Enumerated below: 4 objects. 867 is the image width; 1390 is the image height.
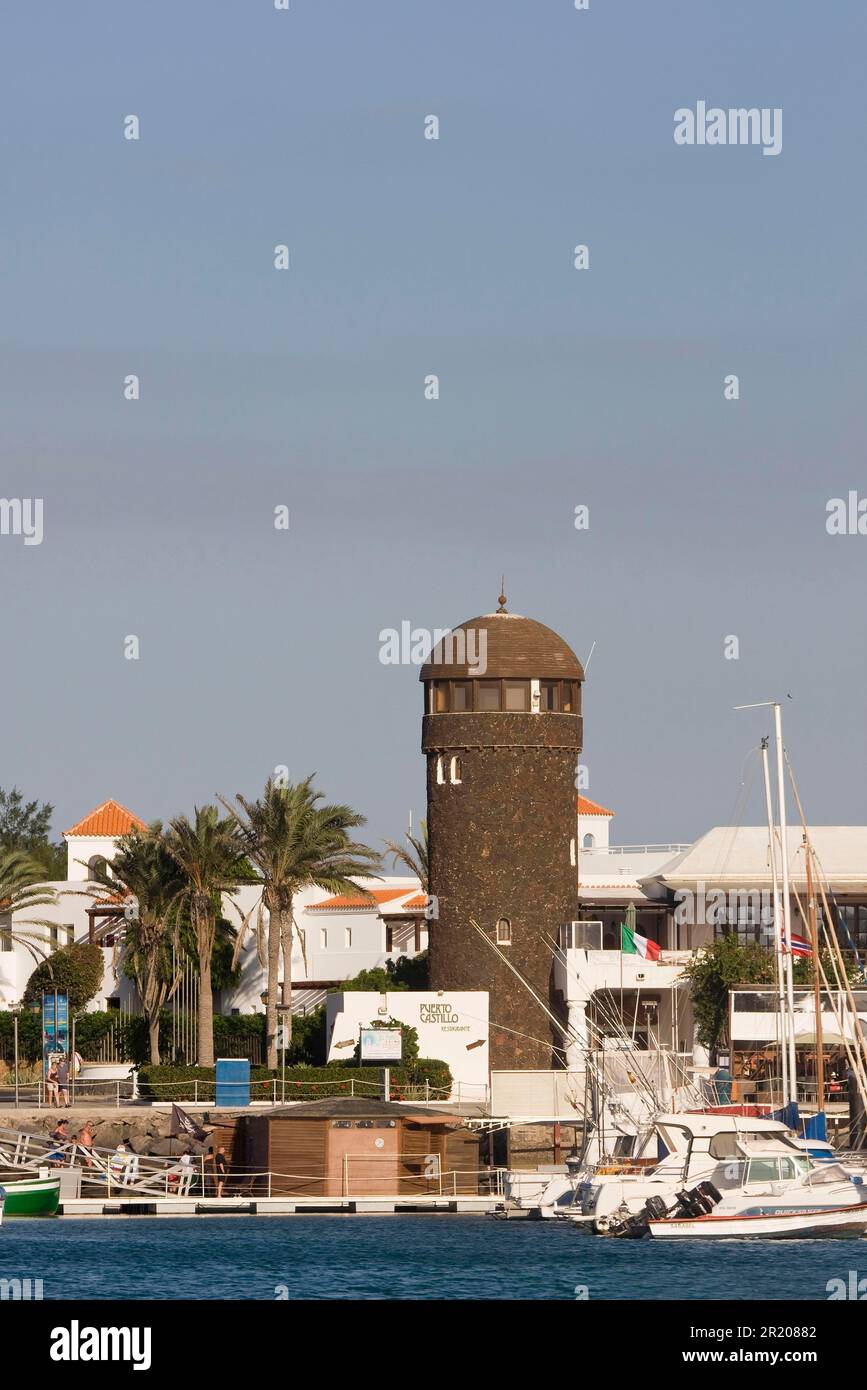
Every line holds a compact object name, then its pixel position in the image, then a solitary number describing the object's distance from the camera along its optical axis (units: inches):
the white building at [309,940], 3324.3
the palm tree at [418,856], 3873.0
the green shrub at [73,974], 3299.7
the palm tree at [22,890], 3139.8
